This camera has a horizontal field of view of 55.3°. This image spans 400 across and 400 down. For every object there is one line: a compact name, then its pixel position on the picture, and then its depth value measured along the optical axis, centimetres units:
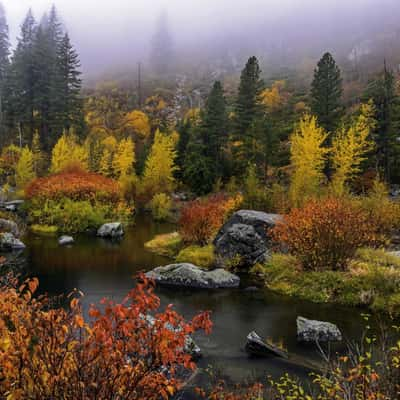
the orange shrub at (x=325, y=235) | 1408
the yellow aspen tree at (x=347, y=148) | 2836
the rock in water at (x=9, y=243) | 1933
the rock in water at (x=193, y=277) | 1458
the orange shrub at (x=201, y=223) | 2031
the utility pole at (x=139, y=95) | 7481
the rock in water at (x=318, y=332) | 979
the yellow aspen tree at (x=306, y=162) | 2438
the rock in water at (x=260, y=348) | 904
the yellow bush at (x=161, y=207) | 3288
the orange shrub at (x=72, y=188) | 2839
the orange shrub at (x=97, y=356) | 334
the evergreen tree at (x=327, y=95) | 3544
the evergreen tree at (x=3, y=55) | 4684
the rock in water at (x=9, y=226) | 2141
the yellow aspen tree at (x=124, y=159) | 4116
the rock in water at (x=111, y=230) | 2453
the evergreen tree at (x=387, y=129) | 3291
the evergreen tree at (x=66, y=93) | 4816
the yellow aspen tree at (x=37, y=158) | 3960
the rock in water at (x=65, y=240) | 2185
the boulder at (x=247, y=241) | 1703
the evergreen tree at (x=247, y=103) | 4241
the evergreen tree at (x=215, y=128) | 4088
